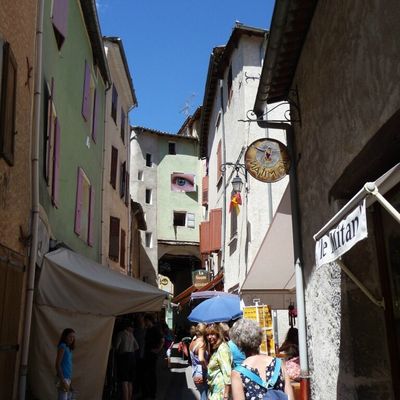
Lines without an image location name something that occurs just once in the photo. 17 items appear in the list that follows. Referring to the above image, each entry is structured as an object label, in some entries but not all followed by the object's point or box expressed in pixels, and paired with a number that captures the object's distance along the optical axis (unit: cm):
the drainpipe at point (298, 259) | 598
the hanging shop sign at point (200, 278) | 2266
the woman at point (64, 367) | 678
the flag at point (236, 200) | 1484
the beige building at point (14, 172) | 571
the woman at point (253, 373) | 367
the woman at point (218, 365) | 494
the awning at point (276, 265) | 732
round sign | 678
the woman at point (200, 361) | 682
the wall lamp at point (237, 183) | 1391
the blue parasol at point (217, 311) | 831
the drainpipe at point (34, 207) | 659
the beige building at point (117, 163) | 1608
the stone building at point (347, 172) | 378
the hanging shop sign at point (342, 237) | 323
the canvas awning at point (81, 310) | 722
